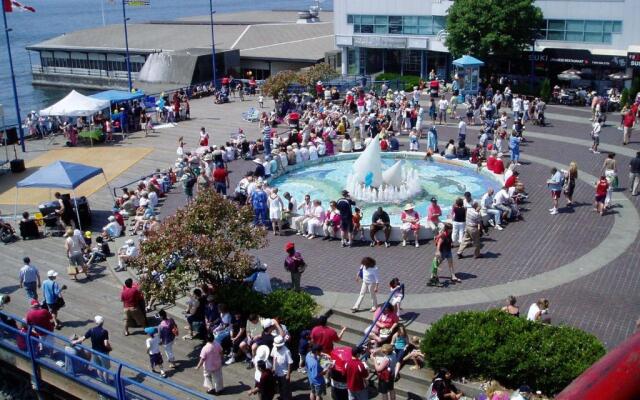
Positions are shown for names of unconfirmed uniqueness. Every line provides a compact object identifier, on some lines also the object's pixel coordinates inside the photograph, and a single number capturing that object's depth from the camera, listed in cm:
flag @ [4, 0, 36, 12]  3469
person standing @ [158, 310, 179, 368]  1380
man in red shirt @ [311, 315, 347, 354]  1295
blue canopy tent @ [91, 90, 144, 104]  3658
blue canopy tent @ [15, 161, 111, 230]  2266
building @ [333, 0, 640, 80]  4053
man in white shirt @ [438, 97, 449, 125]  3600
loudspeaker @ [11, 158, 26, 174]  3027
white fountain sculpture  2430
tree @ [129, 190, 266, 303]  1484
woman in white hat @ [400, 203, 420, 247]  1972
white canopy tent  3319
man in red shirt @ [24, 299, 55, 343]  1431
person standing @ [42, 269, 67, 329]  1583
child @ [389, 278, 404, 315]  1437
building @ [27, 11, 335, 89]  5922
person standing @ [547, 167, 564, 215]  2178
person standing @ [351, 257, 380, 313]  1500
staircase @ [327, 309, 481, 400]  1266
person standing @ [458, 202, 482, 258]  1839
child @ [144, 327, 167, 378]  1362
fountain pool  2382
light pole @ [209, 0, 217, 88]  5132
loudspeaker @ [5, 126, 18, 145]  3438
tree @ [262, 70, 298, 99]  3822
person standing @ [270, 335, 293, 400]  1249
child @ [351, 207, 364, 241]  1994
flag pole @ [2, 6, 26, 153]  3428
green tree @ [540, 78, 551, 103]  4022
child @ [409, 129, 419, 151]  2983
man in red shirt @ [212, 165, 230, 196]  2409
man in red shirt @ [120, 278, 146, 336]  1545
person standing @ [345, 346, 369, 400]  1161
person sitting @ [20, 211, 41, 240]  2192
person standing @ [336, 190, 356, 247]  1959
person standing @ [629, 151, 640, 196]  2286
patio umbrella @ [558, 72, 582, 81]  4012
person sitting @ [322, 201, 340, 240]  2027
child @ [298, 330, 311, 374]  1319
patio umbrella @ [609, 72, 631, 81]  3870
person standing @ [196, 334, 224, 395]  1277
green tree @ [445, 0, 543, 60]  4112
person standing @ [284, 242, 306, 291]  1609
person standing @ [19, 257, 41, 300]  1678
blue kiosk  4006
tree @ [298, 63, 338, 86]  4094
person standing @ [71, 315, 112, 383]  1324
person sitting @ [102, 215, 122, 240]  2167
